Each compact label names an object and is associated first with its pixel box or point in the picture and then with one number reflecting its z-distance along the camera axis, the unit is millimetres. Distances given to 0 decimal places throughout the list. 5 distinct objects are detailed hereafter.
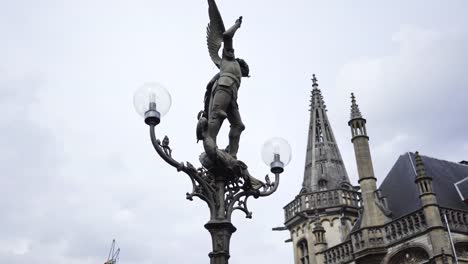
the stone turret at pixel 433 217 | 18922
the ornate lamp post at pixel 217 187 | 5176
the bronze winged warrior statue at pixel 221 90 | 5641
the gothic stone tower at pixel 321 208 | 28531
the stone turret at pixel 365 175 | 22672
